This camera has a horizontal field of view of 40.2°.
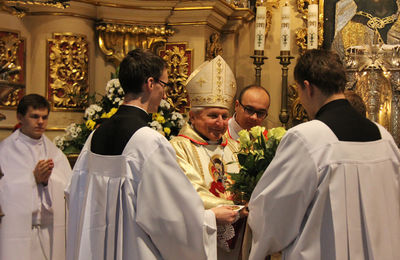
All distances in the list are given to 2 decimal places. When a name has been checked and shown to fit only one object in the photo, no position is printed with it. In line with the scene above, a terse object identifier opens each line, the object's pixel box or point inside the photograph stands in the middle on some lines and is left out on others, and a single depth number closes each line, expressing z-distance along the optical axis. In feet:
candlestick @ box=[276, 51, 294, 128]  20.24
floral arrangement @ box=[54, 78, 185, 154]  18.01
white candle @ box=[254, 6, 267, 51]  19.58
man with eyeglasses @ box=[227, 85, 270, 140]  15.29
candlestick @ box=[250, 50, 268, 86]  19.77
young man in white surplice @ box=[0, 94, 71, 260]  16.20
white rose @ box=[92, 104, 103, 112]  18.10
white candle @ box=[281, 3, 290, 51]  19.71
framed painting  20.51
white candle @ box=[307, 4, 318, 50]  19.61
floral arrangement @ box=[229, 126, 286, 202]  10.68
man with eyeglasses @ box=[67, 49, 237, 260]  9.27
